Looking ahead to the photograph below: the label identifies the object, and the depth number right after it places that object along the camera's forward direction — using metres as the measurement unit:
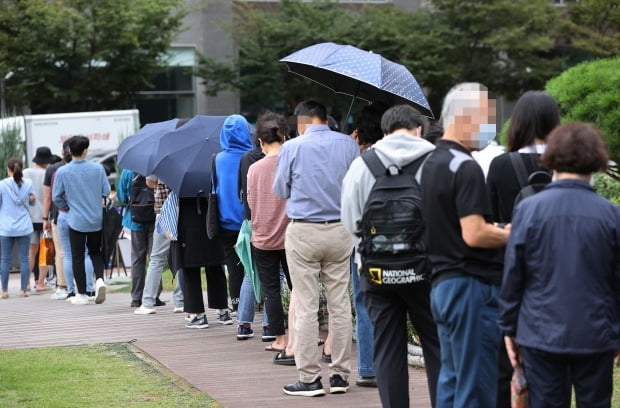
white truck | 23.23
